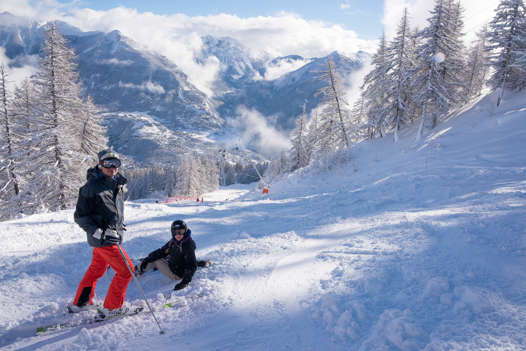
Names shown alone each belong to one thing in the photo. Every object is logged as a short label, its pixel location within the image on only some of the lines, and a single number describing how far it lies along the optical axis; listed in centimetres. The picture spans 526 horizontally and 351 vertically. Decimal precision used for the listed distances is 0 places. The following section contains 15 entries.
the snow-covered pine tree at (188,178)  5581
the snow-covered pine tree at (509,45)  2147
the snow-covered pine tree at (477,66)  3462
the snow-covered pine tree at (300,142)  4256
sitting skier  504
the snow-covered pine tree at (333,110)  2673
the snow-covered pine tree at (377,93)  2530
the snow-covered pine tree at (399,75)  2352
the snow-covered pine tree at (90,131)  2169
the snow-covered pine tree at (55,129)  1691
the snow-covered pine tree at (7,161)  1747
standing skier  385
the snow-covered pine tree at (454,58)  2222
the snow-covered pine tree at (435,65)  2188
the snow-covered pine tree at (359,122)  2728
